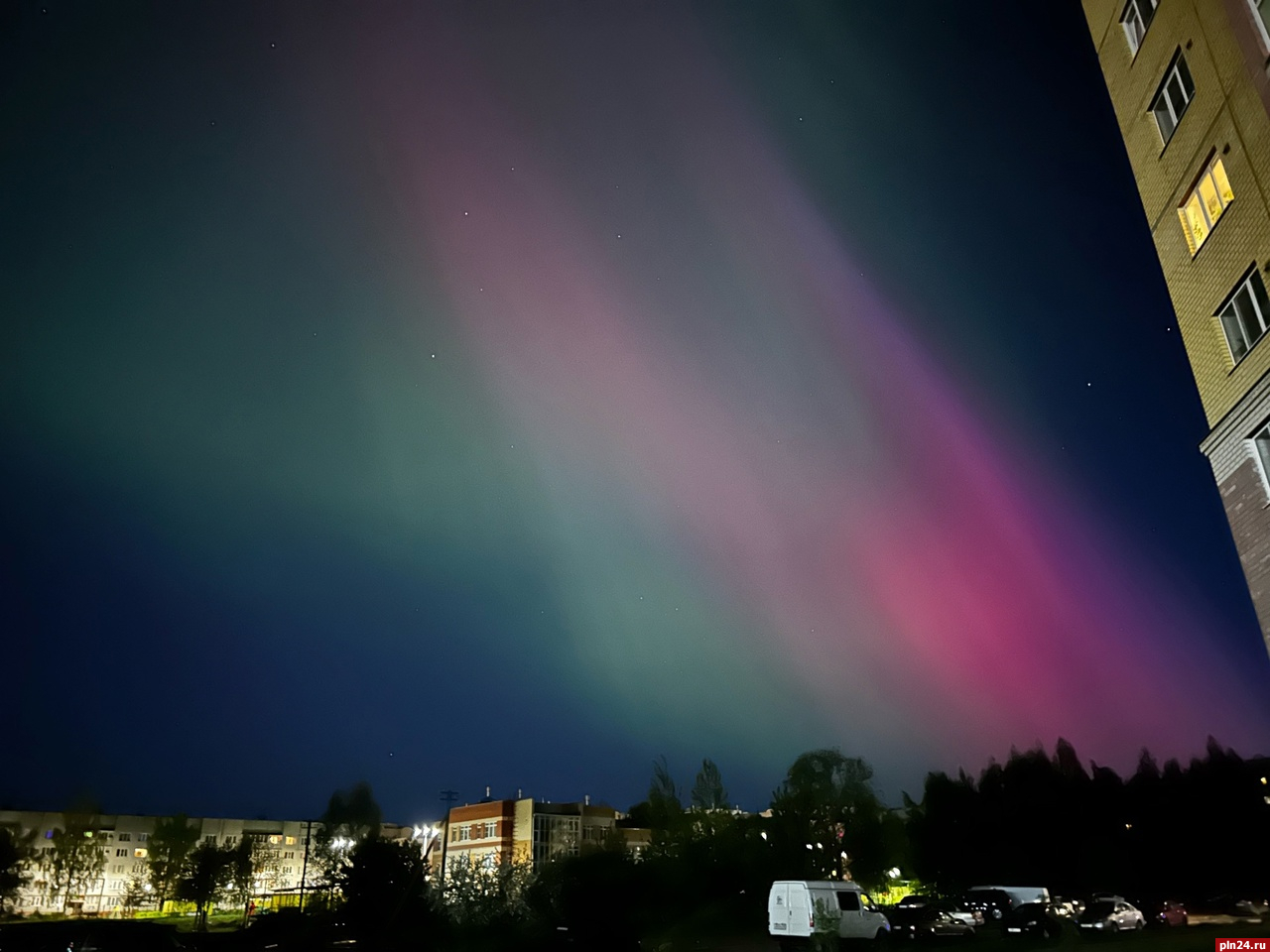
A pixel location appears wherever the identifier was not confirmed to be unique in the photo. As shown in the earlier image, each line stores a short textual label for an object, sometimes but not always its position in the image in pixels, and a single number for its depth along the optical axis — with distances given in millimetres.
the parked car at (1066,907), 38844
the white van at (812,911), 28719
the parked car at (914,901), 40309
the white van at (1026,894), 42900
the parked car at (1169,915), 42156
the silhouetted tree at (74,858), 87688
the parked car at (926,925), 34562
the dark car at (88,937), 18906
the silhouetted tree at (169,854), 92250
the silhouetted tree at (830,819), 70688
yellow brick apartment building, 14508
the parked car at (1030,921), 34188
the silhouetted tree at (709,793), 77500
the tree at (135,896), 92169
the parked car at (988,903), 41469
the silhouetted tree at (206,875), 86231
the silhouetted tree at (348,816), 100750
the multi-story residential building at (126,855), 94562
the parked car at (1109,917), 35969
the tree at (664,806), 76688
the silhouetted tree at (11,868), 76375
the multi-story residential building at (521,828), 116375
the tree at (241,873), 91062
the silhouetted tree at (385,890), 34219
